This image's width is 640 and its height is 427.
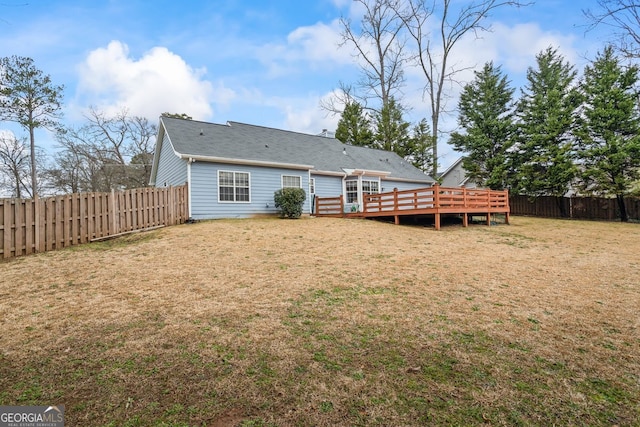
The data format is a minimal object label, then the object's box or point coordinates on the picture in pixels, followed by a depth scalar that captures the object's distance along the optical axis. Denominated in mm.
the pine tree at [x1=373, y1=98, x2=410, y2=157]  29172
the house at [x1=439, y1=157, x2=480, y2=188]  29775
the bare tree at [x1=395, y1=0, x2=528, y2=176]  23750
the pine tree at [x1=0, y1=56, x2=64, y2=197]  18188
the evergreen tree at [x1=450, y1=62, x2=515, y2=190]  23425
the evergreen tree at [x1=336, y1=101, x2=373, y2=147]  30578
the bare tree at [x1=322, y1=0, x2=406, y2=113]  26789
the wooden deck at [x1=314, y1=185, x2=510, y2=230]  13281
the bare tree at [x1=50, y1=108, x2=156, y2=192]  25594
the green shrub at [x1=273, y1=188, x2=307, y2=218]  13992
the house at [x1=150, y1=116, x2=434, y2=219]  13117
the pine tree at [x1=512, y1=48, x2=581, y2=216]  20433
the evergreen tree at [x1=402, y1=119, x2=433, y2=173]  28531
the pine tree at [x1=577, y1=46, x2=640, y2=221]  17953
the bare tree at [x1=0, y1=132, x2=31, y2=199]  23016
